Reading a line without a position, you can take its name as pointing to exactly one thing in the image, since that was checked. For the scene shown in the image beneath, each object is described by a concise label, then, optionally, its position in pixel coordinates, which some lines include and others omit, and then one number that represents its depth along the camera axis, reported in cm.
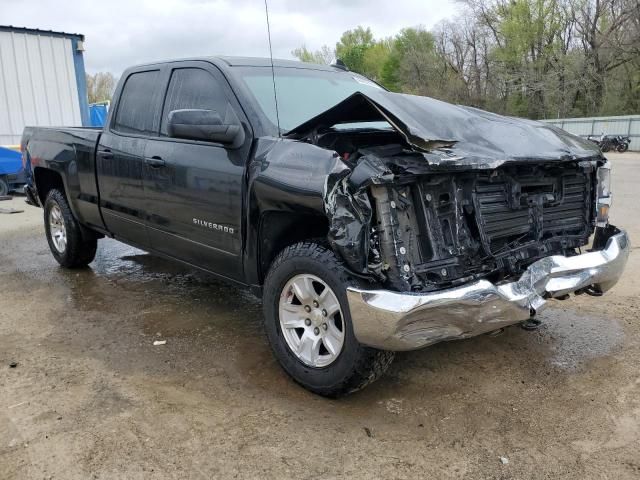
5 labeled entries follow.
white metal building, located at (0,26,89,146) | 1158
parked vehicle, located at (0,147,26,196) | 1133
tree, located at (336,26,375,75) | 7038
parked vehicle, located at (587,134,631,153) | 2755
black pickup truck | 275
